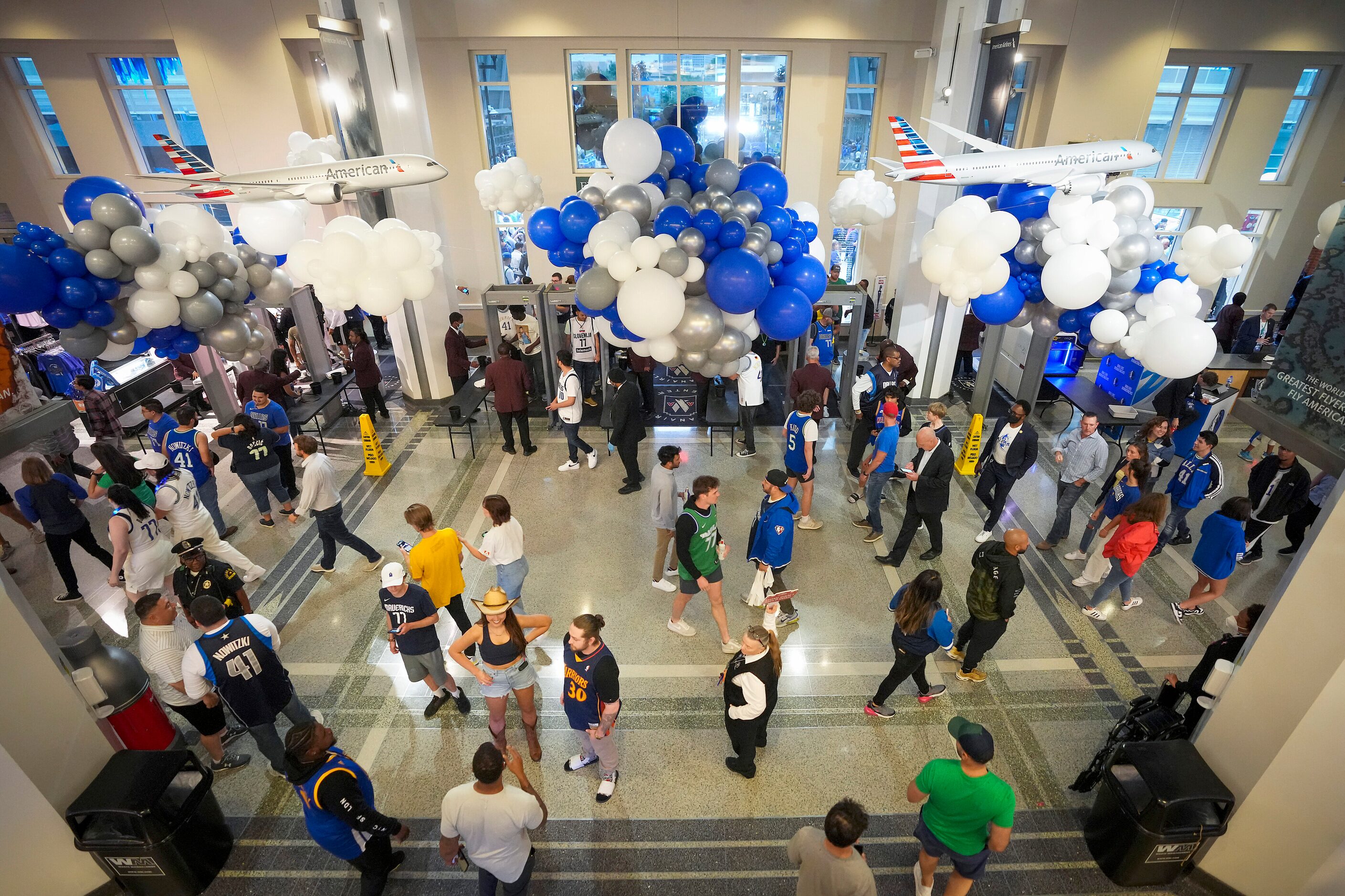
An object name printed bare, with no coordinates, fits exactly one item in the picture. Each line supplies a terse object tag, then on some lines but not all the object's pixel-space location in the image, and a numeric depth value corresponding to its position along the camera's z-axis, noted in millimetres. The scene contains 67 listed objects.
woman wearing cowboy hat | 3715
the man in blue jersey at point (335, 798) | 2963
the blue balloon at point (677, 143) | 5656
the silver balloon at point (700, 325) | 5086
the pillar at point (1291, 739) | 3000
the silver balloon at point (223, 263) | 6211
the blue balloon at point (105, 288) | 5461
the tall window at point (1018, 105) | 11961
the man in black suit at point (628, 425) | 6797
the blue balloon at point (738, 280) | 4863
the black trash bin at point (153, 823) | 3367
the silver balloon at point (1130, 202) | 5863
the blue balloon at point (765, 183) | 5359
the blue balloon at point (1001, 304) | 6238
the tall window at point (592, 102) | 12312
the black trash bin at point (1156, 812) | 3332
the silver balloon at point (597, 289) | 4973
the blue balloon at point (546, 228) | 5547
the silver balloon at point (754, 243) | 5027
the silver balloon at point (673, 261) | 4805
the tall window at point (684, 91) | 12453
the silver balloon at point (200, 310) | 5949
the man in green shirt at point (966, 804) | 2930
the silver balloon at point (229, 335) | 6348
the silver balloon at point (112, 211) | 5395
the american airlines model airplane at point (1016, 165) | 6098
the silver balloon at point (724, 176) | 5320
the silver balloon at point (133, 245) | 5406
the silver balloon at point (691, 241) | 4871
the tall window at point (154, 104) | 12195
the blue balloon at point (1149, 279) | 5934
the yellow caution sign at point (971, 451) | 7676
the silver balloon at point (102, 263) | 5332
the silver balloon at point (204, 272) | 5973
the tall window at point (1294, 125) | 12070
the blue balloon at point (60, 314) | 5387
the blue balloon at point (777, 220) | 5305
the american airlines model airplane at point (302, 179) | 6797
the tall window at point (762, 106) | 12375
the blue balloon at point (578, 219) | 5281
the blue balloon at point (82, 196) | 5535
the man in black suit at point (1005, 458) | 5746
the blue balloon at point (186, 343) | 6309
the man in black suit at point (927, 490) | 5352
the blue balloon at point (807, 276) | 5410
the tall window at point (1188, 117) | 12117
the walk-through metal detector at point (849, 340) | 8086
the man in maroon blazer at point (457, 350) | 9305
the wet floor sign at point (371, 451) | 7539
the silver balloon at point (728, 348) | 5328
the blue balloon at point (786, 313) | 5188
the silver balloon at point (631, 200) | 5180
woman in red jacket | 4816
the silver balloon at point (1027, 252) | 6152
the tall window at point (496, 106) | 12203
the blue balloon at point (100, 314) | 5516
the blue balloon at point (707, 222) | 4910
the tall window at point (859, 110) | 12469
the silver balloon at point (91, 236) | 5289
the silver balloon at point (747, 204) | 5129
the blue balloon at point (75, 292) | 5270
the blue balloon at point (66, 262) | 5227
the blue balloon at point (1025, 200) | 6113
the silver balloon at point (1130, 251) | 5645
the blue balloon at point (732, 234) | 4934
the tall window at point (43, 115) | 12125
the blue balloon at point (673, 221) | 4965
